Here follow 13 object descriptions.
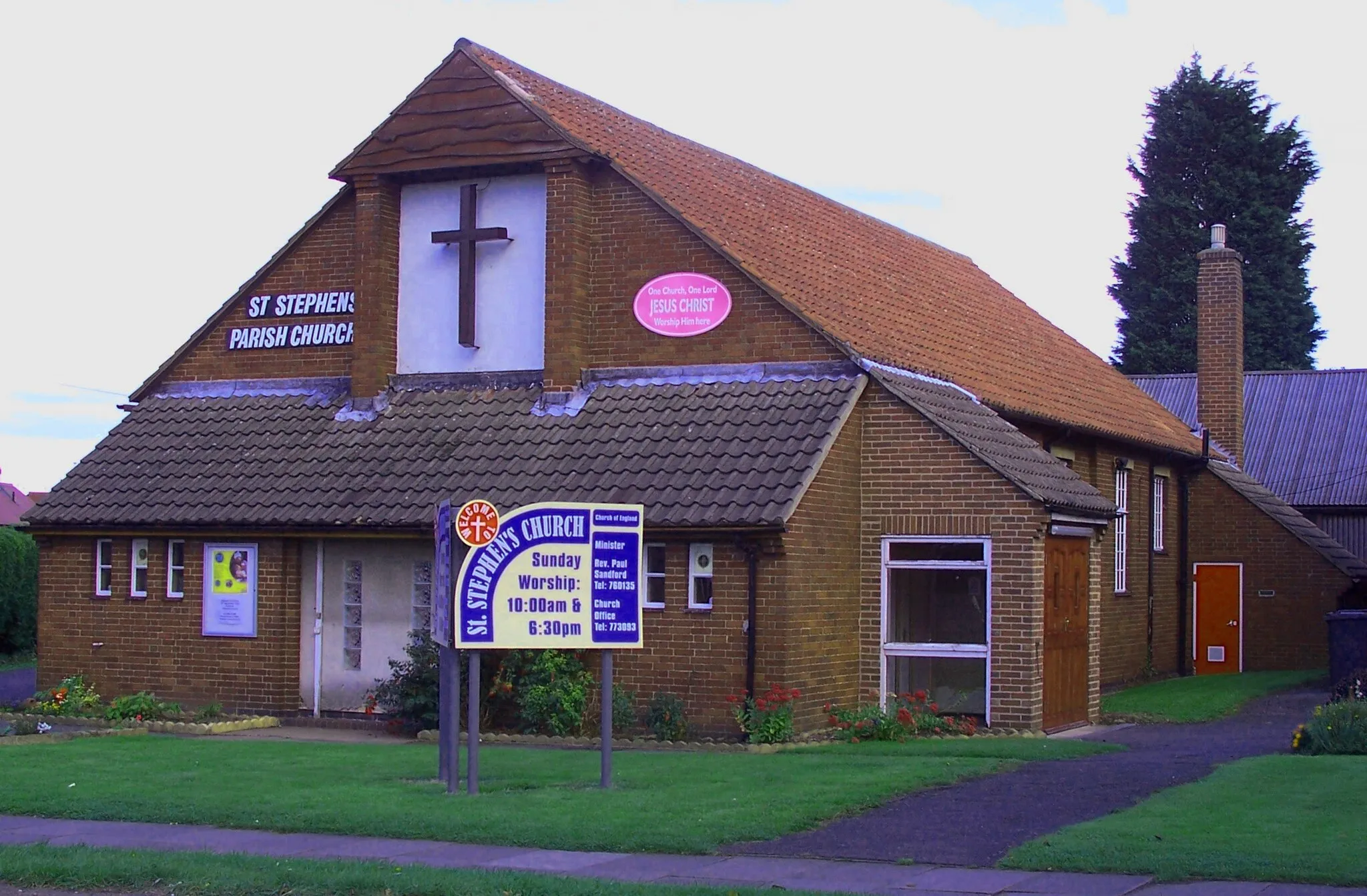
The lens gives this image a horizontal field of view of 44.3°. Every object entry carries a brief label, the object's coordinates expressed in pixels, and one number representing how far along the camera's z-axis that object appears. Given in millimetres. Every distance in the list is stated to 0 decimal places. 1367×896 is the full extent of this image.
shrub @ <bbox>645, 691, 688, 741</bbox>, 18312
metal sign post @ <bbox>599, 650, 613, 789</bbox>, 14023
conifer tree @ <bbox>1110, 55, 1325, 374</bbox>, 58375
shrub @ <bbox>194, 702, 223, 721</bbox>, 20250
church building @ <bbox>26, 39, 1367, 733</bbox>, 18969
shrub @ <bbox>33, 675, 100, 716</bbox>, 20812
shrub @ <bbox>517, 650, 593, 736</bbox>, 18438
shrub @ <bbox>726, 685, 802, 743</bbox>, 17844
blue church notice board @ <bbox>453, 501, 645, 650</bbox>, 13844
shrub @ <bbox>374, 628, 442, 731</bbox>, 19016
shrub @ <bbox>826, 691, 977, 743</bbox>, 18500
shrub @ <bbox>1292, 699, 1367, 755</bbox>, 15711
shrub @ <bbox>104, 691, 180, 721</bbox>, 20297
